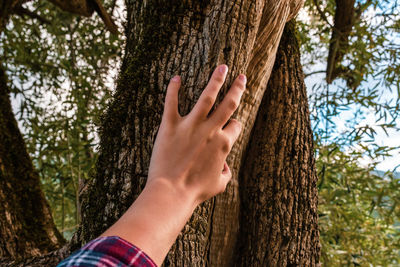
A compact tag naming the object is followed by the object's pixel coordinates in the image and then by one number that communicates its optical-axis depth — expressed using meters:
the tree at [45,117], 1.05
